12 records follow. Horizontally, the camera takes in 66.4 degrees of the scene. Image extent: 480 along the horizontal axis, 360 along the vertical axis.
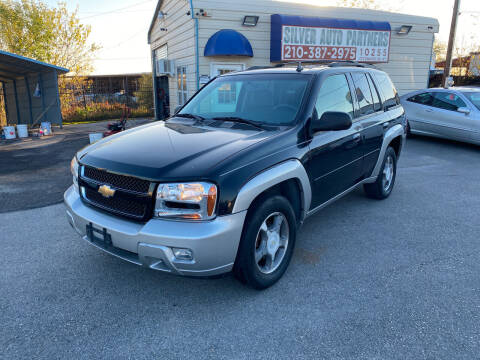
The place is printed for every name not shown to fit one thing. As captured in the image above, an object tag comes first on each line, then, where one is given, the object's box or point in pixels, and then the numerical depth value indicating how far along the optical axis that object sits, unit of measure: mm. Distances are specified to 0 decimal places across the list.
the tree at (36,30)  19984
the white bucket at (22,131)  12617
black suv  2592
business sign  11773
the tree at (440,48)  36094
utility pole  15609
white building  11266
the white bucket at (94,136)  9736
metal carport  13852
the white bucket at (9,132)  12132
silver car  9289
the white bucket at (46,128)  13150
